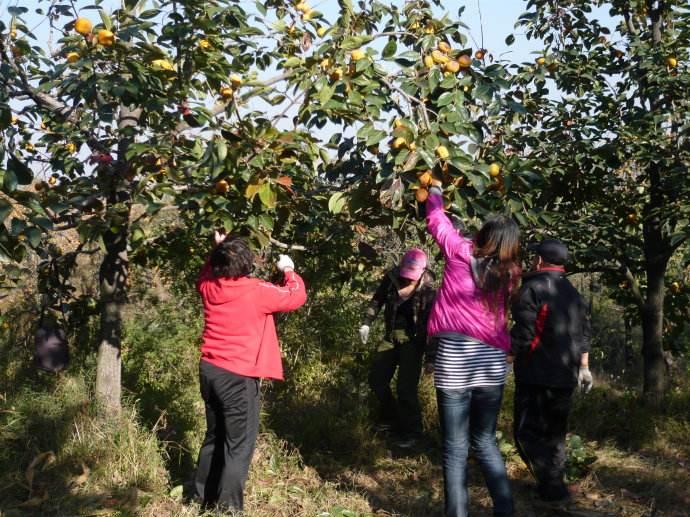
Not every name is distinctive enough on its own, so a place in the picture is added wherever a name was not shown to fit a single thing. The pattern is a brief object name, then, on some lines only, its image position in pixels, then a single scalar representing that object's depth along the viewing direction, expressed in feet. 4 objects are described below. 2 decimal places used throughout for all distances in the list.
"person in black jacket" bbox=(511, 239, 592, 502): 12.08
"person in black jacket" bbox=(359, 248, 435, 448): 15.26
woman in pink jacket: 9.93
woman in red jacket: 10.68
